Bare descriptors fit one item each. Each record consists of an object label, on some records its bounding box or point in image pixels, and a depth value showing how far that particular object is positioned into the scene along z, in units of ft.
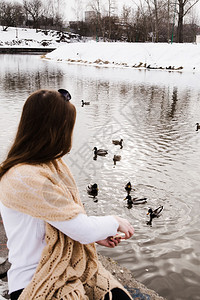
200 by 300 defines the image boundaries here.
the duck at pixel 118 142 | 26.89
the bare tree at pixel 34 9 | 283.18
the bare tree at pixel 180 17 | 126.00
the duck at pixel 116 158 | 23.35
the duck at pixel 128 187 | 18.62
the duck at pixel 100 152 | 24.48
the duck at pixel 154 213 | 15.78
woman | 4.86
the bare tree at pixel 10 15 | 272.92
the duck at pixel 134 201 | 17.37
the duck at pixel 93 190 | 18.24
